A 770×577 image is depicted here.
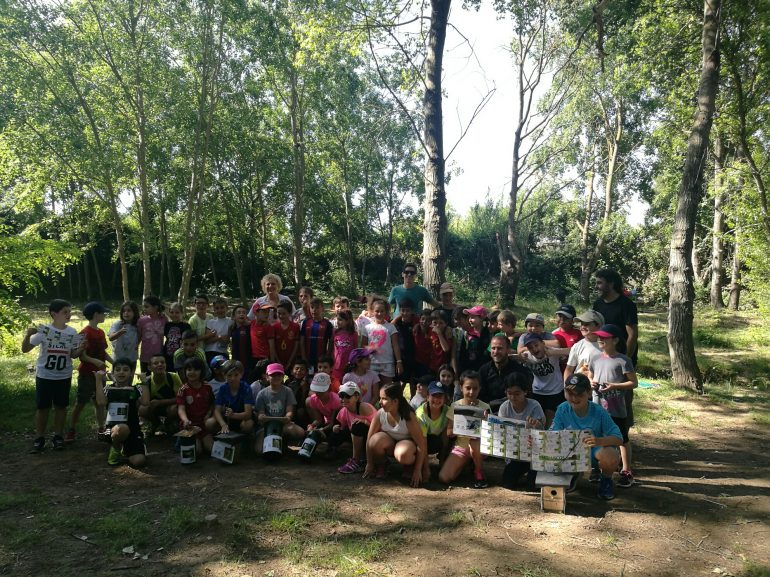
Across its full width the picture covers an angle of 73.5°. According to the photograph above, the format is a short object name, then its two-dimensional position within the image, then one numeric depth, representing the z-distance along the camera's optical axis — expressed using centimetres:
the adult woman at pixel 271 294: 592
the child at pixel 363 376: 523
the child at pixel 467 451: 446
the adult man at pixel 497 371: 479
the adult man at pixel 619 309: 483
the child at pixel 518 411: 434
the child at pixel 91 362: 542
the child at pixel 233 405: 506
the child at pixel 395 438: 443
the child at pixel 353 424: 476
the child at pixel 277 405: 511
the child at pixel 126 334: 574
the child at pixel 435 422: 463
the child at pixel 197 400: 502
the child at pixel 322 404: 509
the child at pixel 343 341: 561
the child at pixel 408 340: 571
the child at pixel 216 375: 533
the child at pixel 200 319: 605
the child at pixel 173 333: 588
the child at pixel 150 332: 588
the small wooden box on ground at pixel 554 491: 381
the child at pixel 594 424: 399
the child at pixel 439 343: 537
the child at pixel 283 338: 575
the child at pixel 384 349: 559
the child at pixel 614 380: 443
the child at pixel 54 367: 513
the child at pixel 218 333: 602
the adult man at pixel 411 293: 633
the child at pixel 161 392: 534
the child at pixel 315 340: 586
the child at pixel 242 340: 586
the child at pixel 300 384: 544
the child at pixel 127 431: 476
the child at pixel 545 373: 495
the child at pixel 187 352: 546
